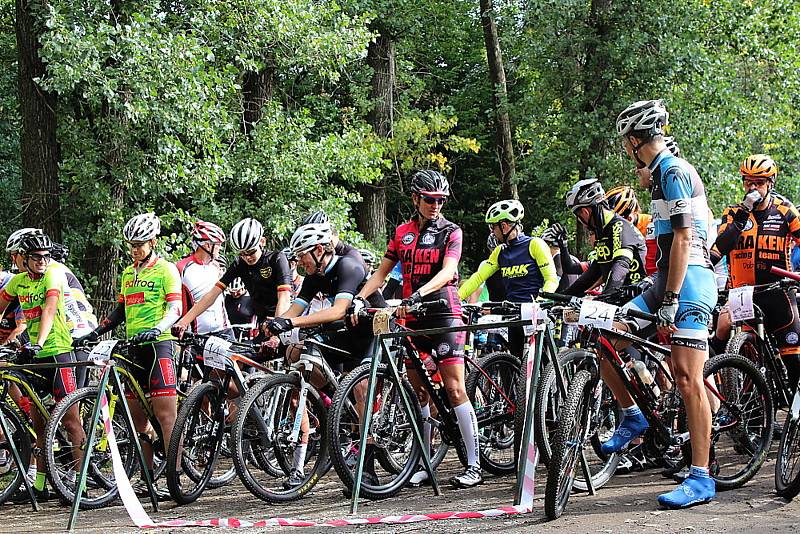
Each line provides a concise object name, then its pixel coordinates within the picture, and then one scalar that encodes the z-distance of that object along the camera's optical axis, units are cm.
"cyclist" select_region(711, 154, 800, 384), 802
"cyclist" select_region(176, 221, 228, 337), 917
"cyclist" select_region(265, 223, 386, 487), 707
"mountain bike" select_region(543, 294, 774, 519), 577
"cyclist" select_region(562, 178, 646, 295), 721
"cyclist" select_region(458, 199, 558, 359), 838
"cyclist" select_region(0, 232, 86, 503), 790
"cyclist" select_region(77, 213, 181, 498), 741
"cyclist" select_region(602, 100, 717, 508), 574
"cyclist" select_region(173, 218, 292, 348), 789
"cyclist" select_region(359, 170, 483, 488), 709
